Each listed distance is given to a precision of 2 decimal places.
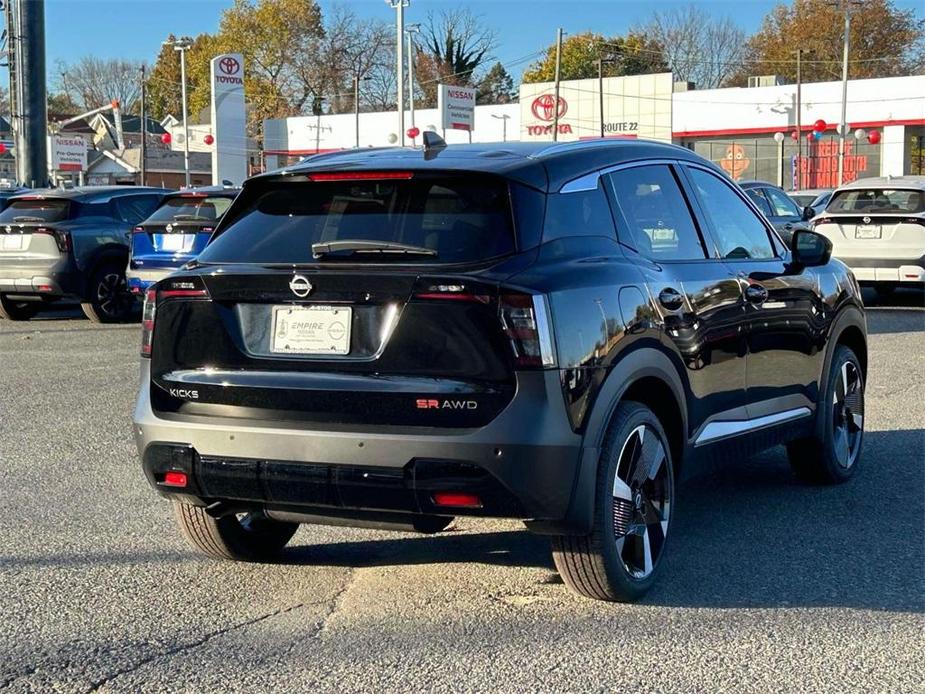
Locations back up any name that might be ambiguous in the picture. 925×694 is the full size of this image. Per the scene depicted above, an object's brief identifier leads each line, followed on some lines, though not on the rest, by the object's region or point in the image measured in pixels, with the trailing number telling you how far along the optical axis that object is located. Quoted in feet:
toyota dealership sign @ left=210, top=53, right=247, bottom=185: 131.85
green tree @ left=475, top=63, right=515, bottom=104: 343.46
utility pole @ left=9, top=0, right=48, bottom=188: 93.56
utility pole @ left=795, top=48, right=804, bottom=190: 173.38
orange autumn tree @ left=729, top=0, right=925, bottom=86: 255.29
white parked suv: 51.93
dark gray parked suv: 50.19
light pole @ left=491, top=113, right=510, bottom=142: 209.97
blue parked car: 47.34
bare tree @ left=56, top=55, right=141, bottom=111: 364.17
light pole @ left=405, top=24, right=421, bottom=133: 169.88
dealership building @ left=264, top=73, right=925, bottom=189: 170.71
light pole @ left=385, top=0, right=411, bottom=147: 137.18
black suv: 13.50
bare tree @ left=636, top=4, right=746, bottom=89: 295.69
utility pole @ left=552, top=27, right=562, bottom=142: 186.98
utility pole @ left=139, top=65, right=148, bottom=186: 228.06
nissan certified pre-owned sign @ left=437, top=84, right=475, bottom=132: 148.66
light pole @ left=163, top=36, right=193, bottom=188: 238.07
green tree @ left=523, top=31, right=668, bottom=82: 293.43
